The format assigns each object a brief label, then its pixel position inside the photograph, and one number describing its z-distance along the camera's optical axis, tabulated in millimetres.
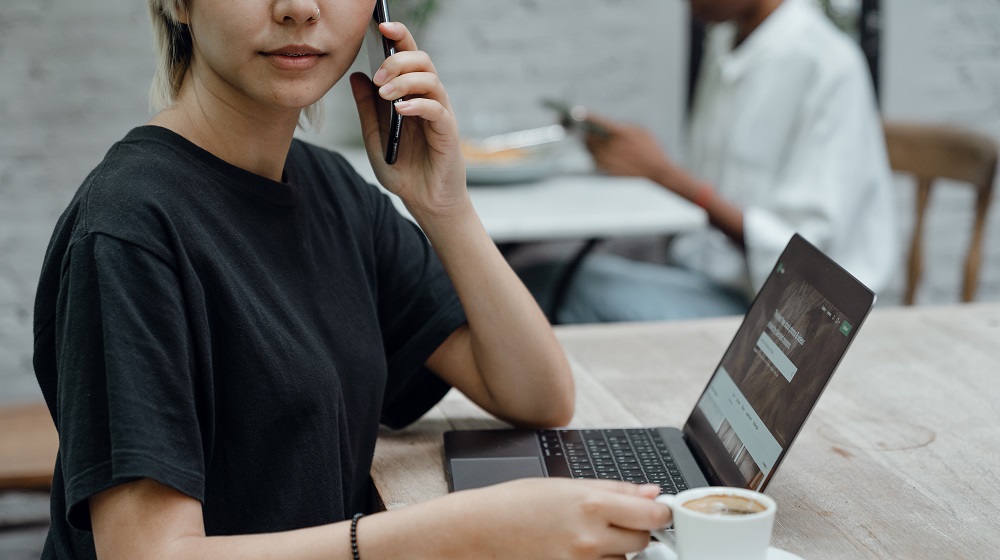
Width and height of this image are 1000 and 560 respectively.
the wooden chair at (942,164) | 2180
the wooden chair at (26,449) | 1563
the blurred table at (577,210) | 2016
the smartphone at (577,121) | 2281
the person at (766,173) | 2053
